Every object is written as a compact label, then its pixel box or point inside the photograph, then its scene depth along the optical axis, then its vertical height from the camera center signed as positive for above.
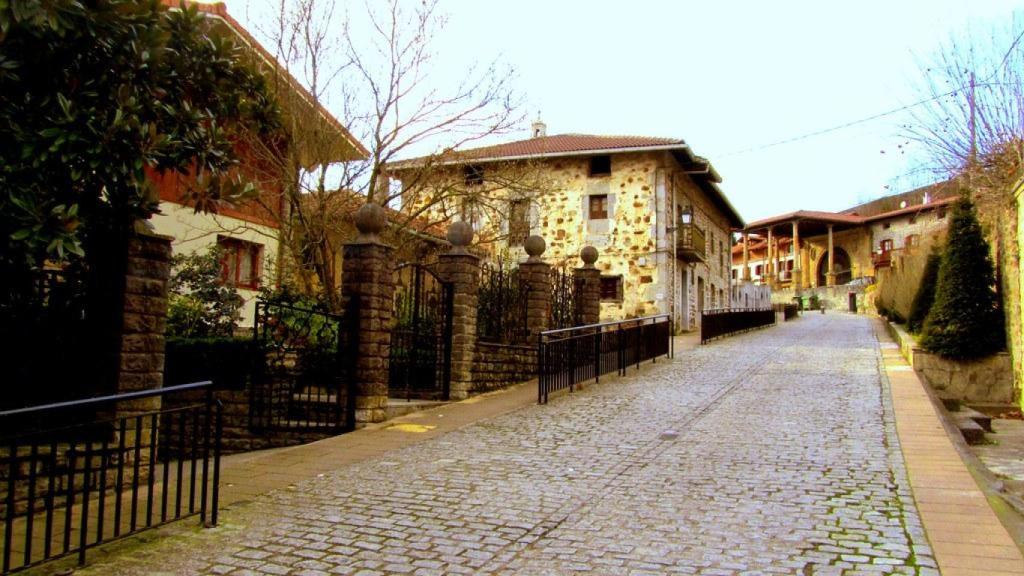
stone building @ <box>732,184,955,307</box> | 52.38 +7.02
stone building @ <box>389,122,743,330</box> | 25.12 +3.96
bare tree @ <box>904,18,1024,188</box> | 13.15 +3.51
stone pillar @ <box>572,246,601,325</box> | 14.95 +0.78
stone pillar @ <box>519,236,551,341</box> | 12.92 +0.72
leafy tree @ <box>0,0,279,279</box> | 4.39 +1.40
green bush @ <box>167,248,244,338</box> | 9.51 +0.26
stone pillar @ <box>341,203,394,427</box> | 8.42 +0.19
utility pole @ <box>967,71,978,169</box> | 13.54 +3.69
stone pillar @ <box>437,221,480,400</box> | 10.25 +0.36
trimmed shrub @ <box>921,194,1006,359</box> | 13.47 +0.62
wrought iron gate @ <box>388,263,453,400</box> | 10.20 -0.37
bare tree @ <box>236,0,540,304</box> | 11.21 +2.56
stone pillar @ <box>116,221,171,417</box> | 5.75 +0.03
